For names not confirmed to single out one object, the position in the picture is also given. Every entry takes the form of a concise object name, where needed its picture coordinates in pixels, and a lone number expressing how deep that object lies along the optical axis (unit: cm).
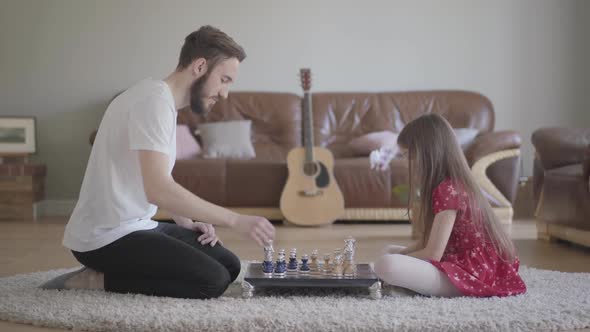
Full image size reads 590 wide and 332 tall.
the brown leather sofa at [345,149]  480
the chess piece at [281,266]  237
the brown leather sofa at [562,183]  354
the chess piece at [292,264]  243
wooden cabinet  521
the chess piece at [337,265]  236
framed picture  541
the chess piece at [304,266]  242
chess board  229
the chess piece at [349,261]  238
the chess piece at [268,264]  238
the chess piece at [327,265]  240
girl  231
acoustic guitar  473
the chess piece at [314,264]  245
